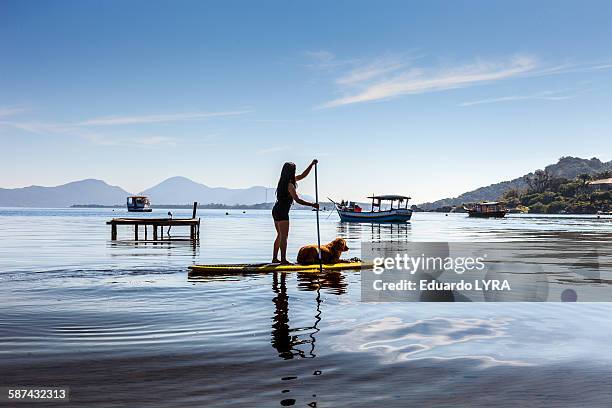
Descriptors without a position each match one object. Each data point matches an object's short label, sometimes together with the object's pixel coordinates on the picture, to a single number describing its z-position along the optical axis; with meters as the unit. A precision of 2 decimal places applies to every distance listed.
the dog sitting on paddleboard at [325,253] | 16.66
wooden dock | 36.15
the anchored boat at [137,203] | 177.25
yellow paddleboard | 15.34
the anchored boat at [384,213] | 79.58
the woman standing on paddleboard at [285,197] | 15.17
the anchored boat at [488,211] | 134.25
